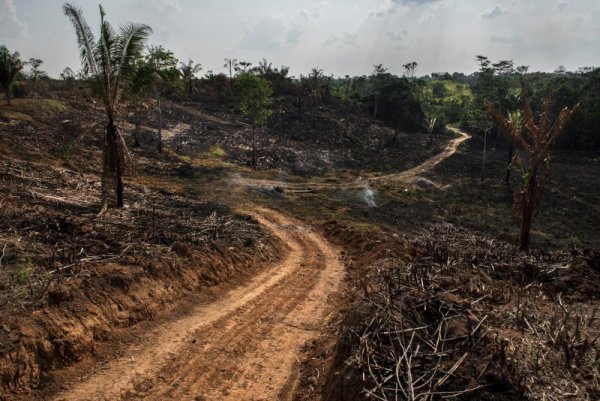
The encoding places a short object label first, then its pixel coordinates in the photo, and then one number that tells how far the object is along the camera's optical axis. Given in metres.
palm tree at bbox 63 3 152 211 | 17.23
